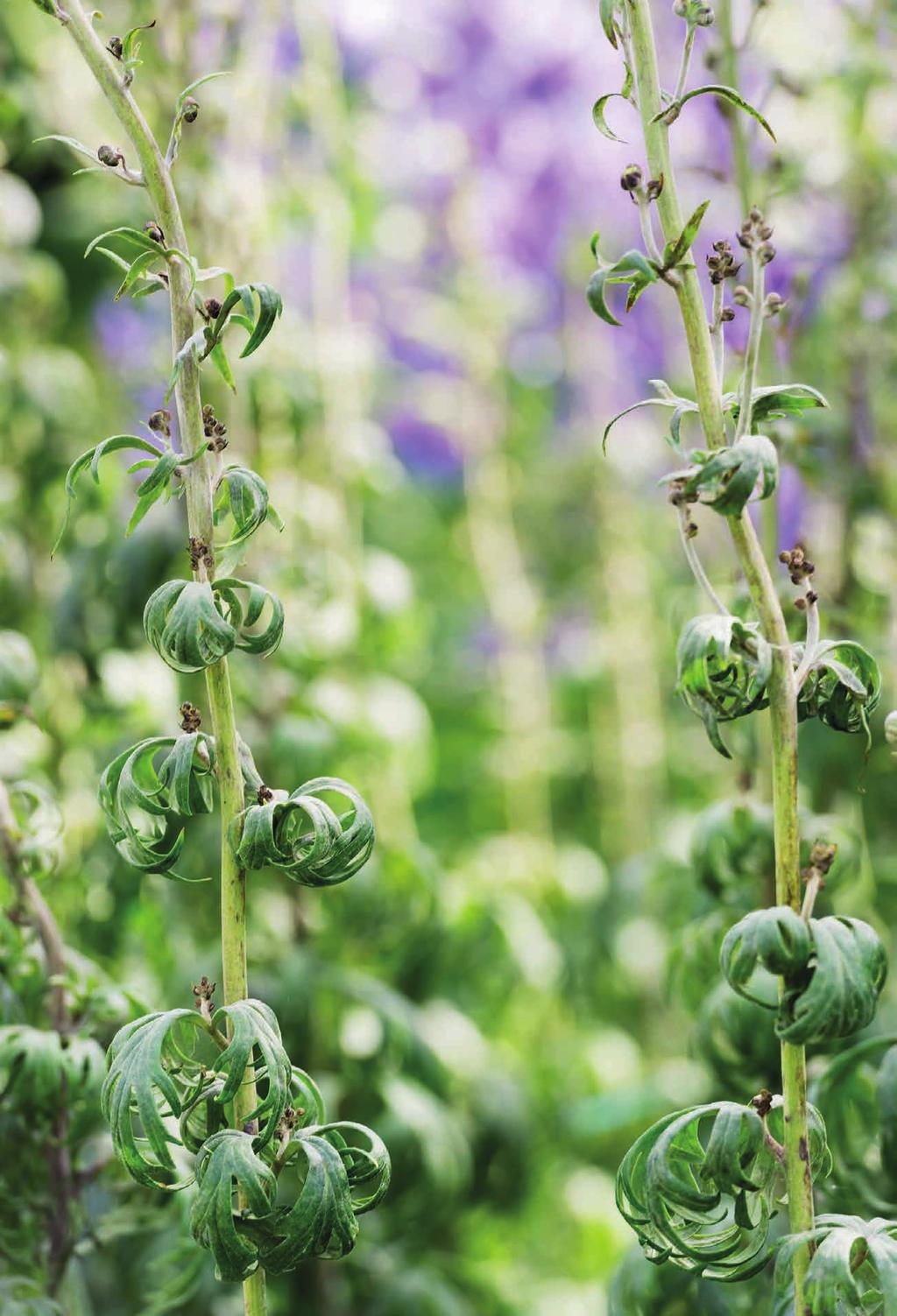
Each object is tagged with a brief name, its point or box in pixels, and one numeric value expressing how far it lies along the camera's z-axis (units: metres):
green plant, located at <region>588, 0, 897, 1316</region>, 1.60
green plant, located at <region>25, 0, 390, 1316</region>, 1.61
